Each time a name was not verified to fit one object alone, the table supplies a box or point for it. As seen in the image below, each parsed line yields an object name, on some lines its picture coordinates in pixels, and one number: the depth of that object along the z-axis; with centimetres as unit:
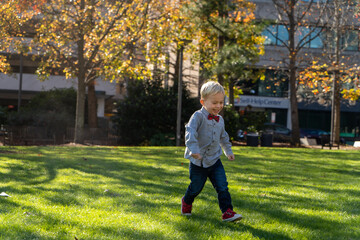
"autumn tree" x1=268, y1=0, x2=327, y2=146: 2536
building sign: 4703
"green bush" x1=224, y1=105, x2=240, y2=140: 2670
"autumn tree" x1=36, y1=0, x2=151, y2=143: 1861
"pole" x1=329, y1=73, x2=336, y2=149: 2708
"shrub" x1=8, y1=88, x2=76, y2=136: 2661
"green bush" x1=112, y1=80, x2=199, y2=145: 2498
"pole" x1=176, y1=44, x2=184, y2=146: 2050
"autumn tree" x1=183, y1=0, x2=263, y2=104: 2186
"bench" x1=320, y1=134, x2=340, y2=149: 2580
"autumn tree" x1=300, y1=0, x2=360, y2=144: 2511
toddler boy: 516
